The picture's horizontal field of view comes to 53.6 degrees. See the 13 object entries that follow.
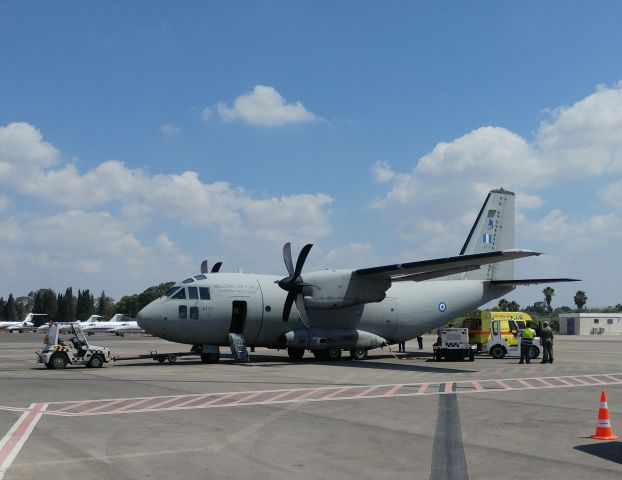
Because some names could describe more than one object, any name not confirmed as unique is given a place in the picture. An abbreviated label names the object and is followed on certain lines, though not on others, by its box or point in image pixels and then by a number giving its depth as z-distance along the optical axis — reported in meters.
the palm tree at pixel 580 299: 141.25
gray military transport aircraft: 27.66
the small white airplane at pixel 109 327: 94.25
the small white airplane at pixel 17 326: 114.57
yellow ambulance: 34.59
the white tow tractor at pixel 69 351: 26.06
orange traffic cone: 10.42
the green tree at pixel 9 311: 182.94
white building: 104.81
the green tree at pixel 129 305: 175.27
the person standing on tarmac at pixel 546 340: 29.50
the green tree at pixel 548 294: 143.30
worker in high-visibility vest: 29.28
